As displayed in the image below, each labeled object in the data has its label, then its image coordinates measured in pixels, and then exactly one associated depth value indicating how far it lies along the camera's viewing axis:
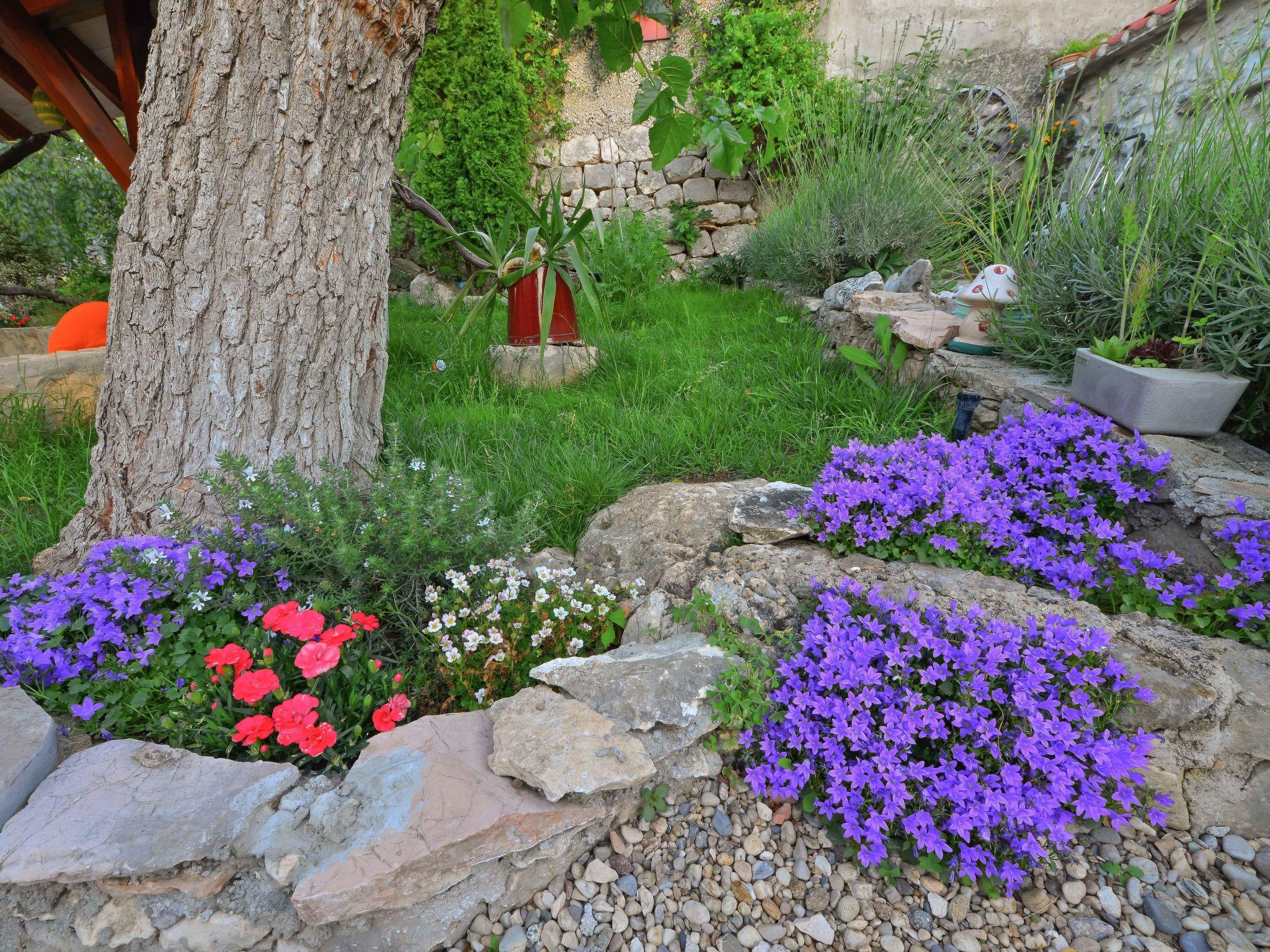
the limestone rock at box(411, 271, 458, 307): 7.08
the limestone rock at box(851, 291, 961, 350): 3.41
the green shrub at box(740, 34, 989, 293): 5.14
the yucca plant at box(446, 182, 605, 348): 3.77
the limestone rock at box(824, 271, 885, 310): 4.53
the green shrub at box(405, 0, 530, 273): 7.25
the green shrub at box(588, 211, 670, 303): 5.96
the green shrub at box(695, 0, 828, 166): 7.32
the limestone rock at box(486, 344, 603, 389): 3.87
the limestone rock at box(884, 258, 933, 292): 4.47
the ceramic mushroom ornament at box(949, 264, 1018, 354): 3.35
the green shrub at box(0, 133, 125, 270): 7.58
